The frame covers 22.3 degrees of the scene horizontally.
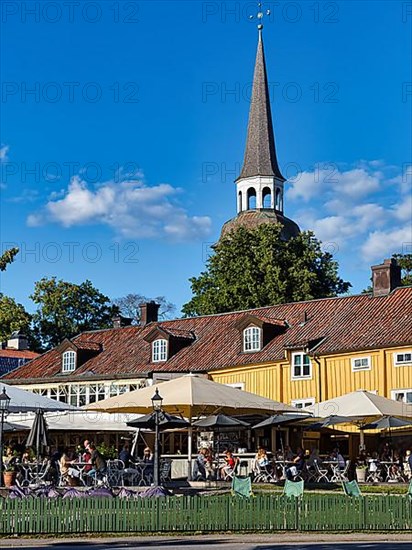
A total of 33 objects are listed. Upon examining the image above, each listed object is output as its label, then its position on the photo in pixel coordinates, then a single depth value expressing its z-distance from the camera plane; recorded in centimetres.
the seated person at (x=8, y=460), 3070
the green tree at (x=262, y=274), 6462
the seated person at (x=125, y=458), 3119
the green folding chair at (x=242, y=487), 2448
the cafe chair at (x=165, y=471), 3075
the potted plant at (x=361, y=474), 3368
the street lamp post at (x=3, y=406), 2808
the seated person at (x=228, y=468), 3160
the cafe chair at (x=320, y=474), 3278
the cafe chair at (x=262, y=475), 3166
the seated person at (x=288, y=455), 3537
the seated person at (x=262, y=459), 3197
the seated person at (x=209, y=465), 3140
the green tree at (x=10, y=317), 7144
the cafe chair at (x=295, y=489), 2348
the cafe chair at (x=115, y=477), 2864
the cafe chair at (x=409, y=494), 2360
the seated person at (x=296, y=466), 3086
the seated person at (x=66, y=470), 2869
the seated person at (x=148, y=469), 2956
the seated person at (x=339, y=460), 3431
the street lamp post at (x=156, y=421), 2572
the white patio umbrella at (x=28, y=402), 2974
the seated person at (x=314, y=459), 3456
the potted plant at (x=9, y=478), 2744
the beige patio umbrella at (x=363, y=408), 3353
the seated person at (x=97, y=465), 2891
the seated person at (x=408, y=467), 3322
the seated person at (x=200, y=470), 3098
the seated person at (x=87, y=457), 2993
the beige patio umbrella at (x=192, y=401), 2936
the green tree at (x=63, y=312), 7600
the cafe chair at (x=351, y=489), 2445
